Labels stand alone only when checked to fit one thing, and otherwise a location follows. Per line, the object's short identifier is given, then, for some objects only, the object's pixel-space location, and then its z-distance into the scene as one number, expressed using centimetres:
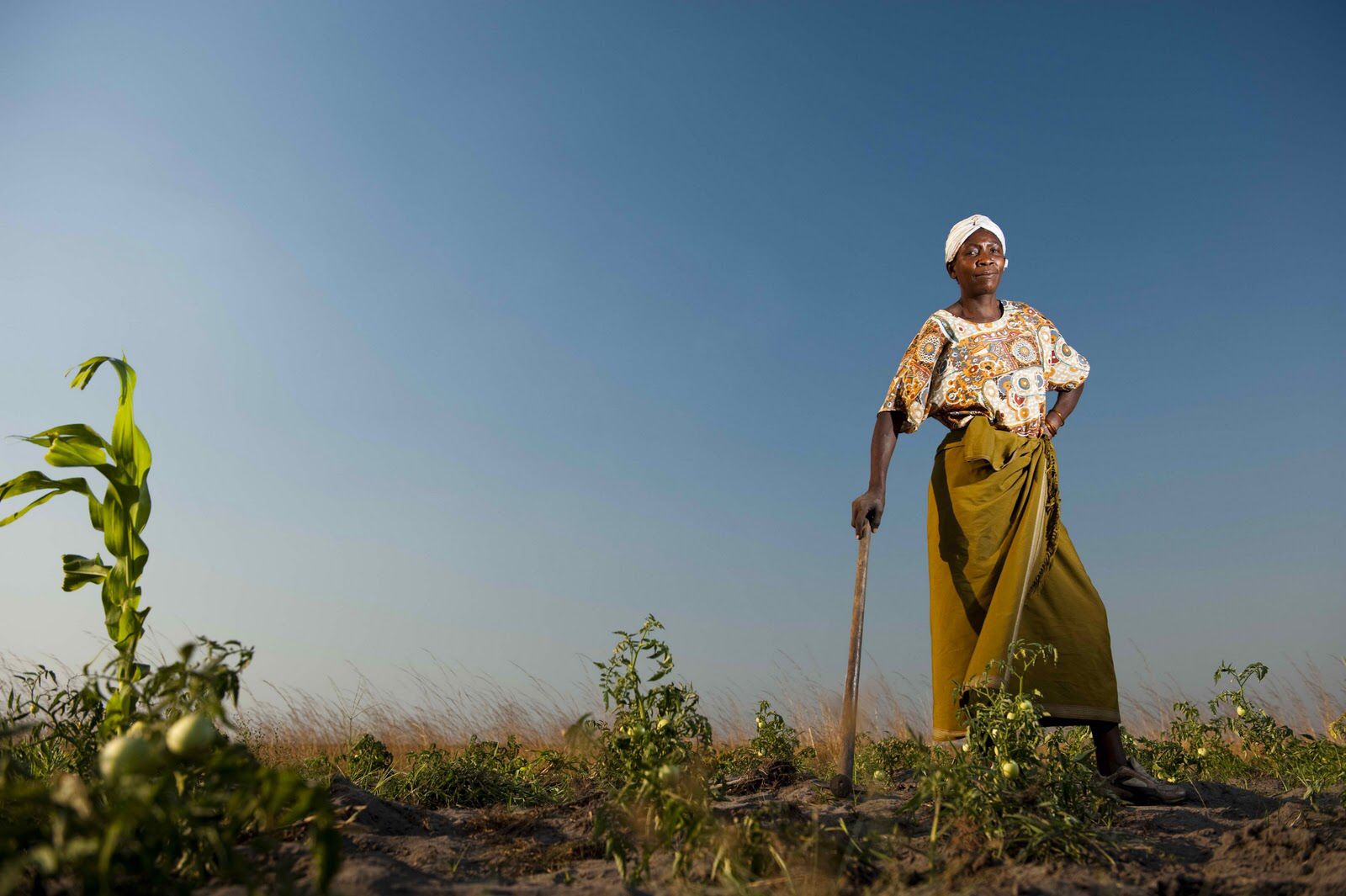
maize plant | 264
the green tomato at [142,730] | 164
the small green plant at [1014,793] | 230
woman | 394
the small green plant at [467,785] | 343
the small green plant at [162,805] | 124
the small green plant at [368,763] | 386
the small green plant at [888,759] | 428
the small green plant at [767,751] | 396
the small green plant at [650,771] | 201
